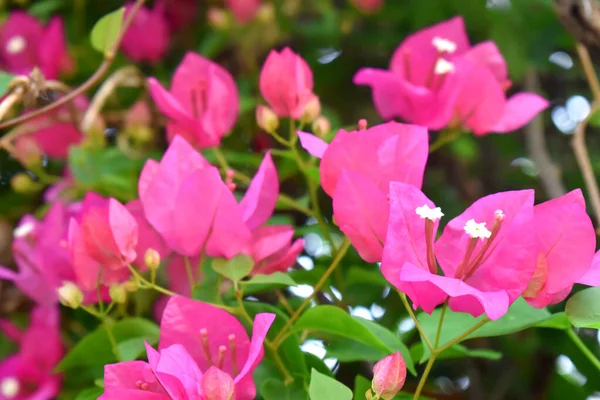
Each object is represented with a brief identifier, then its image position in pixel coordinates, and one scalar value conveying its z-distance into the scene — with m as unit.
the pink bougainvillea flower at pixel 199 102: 0.97
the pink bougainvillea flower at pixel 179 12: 1.34
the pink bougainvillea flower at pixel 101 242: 0.90
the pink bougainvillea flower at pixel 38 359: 1.00
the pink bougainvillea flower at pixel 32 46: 1.15
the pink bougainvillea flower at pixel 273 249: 0.91
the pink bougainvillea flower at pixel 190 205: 0.90
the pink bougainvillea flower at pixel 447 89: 0.96
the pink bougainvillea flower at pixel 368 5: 1.32
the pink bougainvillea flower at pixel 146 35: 1.24
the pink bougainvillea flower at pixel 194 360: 0.86
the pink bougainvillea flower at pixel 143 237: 0.93
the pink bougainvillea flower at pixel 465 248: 0.86
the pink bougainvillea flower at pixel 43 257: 0.97
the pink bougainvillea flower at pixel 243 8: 1.23
